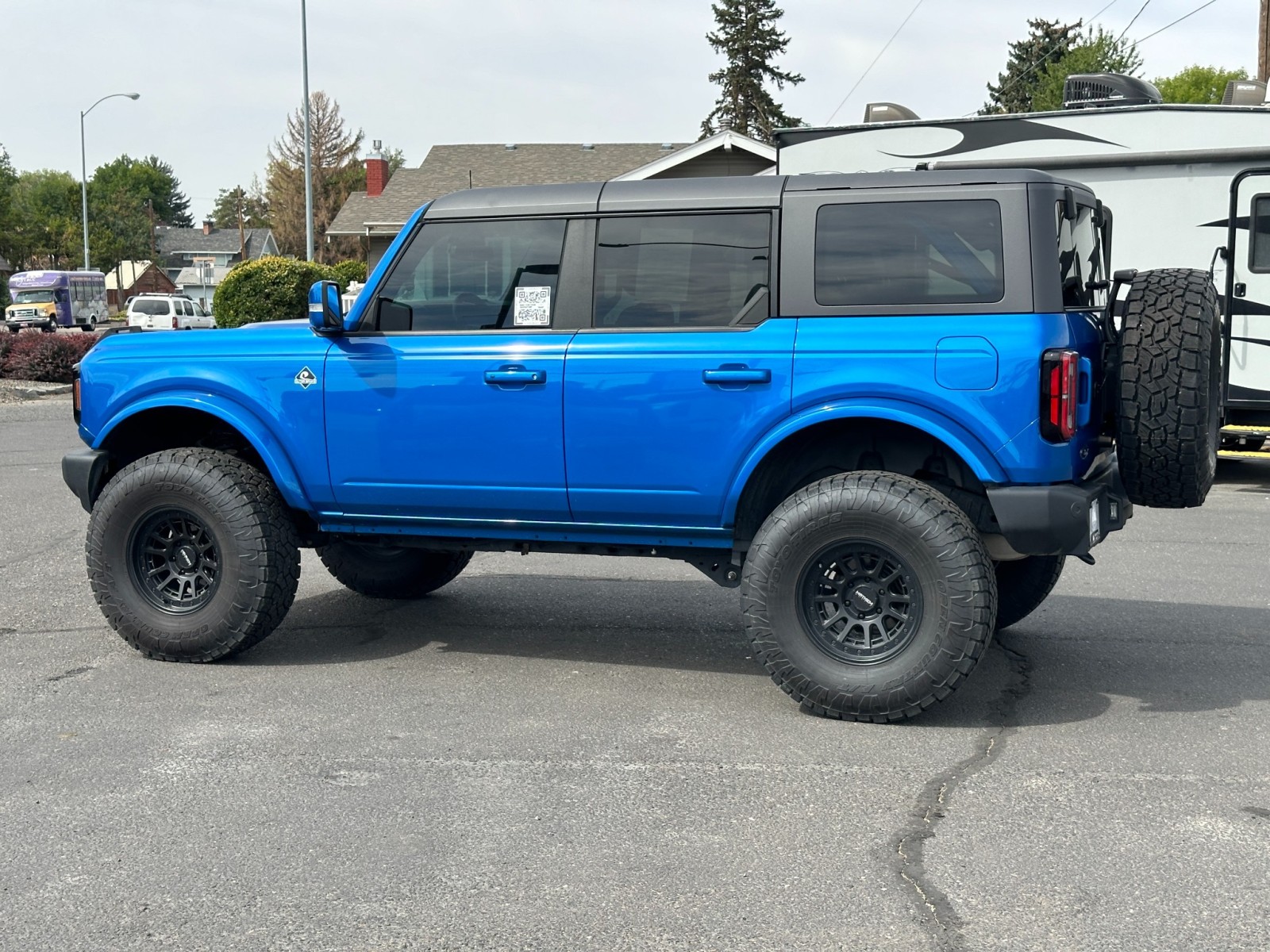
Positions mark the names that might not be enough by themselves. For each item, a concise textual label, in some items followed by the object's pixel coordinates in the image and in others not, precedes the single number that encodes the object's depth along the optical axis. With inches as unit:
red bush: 966.4
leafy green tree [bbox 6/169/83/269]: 3774.6
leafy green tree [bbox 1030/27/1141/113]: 2295.8
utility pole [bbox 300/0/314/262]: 1338.1
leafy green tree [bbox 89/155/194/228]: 6210.6
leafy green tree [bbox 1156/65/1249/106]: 3169.3
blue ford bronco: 199.0
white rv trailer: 454.0
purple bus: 2164.1
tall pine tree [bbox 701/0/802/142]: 2429.9
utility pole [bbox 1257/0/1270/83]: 741.9
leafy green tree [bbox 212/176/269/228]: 5309.5
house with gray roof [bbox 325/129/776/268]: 1562.5
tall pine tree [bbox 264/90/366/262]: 2869.1
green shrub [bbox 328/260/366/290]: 1425.9
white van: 1806.1
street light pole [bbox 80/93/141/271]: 2210.9
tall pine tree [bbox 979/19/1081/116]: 2704.2
